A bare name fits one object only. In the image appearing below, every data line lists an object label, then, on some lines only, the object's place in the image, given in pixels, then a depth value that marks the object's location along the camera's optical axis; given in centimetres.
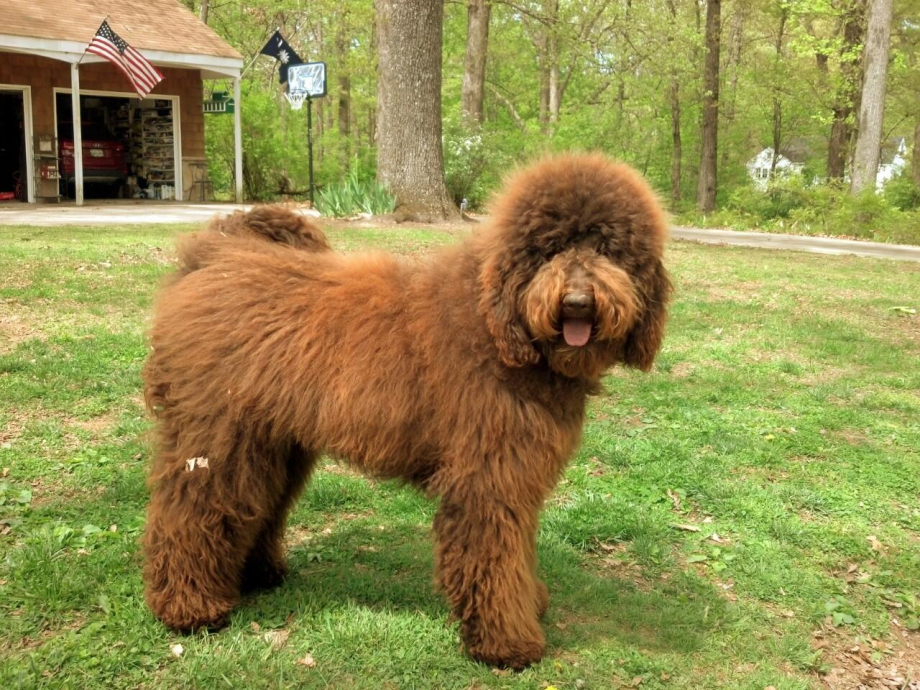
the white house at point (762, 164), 3905
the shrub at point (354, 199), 1353
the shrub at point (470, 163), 1745
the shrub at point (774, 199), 2250
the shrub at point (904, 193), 2412
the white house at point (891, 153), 5652
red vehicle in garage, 2122
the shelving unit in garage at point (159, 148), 2112
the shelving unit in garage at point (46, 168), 1852
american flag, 1564
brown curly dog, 289
